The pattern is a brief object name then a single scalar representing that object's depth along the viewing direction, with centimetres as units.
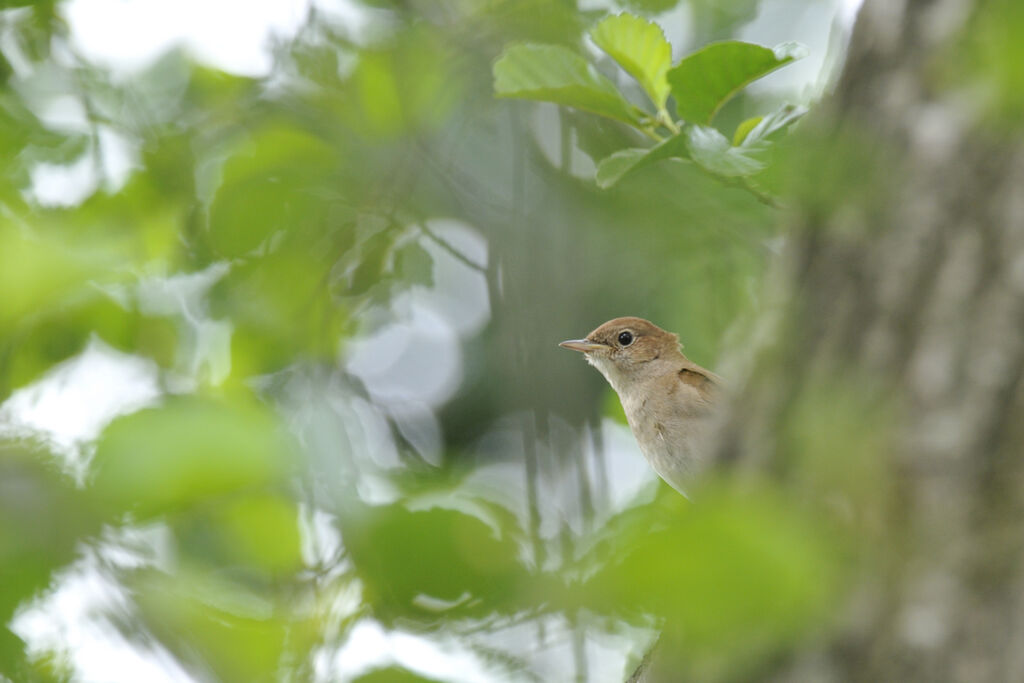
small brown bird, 1136
